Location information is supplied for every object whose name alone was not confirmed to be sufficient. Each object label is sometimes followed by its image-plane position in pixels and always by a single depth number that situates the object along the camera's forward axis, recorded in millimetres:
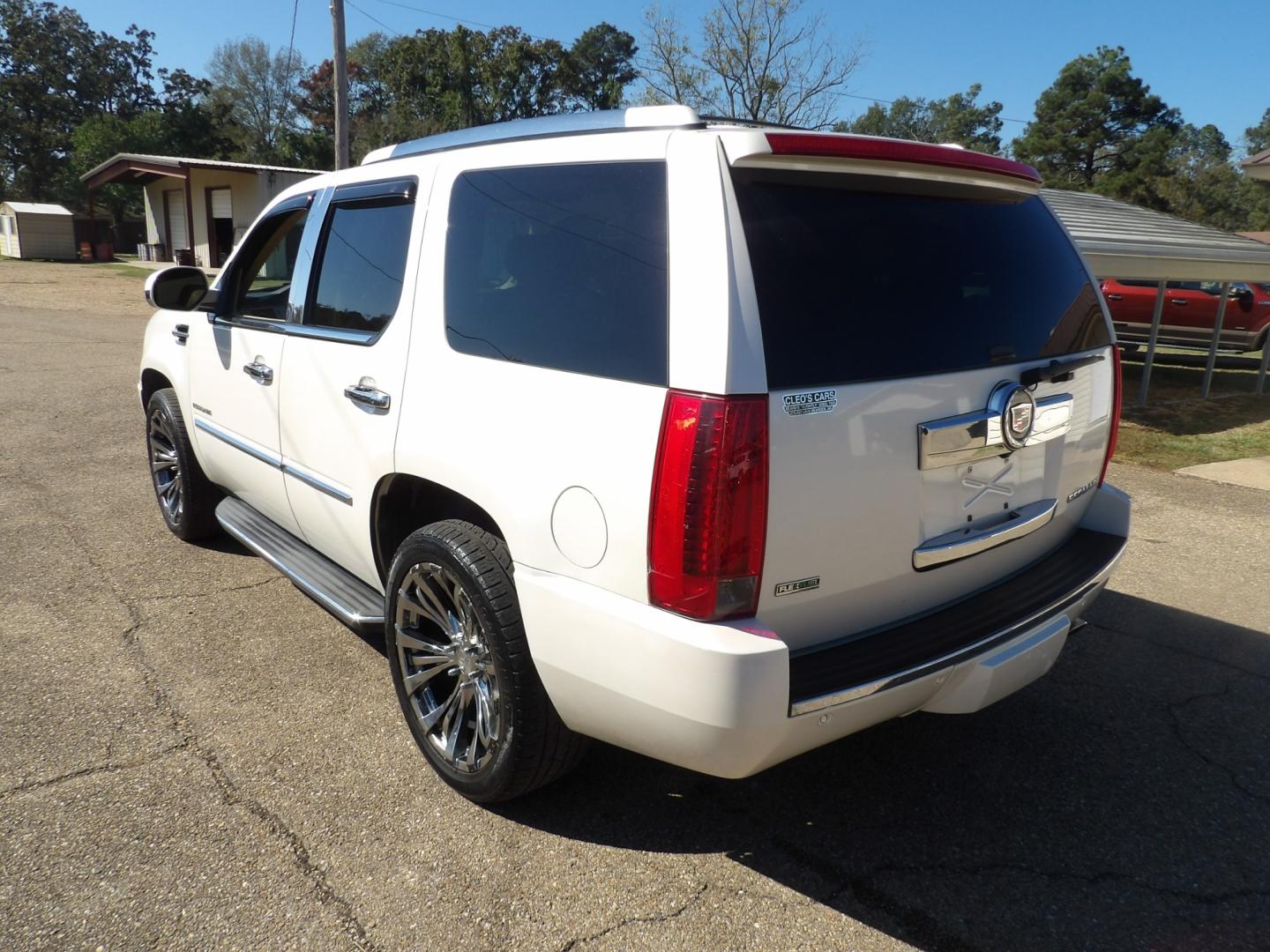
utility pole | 18125
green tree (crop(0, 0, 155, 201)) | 62250
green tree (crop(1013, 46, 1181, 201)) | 53844
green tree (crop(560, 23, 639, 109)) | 67688
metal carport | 9484
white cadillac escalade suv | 2152
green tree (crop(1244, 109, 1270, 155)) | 90581
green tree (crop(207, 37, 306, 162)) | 74750
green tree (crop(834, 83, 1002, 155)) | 72438
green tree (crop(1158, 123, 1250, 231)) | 46853
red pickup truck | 16250
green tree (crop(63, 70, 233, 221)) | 51750
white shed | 35719
